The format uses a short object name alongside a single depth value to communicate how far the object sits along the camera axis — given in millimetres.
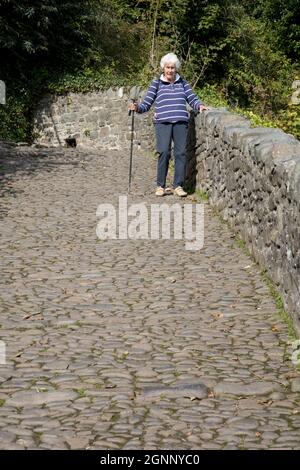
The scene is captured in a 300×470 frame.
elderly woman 10625
